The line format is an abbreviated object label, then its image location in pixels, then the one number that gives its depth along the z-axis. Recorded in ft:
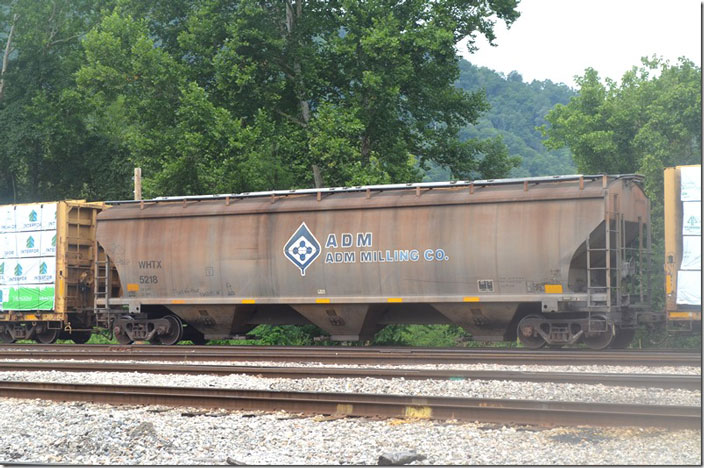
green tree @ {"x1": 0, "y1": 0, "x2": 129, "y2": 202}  152.25
